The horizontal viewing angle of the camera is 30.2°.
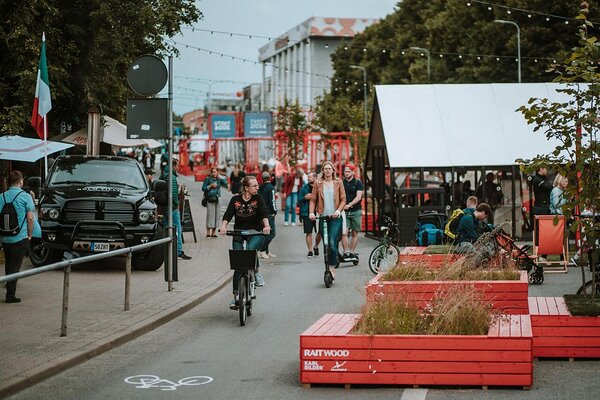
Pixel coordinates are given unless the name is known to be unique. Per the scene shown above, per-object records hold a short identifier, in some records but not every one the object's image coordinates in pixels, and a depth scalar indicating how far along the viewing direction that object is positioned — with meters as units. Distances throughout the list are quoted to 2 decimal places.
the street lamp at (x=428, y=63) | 59.70
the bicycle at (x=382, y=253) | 19.36
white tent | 28.02
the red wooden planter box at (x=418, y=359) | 8.89
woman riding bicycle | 14.30
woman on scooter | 18.42
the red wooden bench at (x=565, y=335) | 10.43
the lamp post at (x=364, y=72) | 81.03
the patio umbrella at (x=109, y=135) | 29.38
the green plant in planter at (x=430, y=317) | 9.29
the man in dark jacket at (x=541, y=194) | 25.69
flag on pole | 23.33
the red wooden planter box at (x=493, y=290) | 11.86
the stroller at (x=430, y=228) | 21.92
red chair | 20.23
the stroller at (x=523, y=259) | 17.52
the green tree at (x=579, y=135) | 11.30
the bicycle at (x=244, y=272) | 13.21
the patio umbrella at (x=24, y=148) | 22.67
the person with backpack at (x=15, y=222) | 14.49
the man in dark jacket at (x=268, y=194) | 24.08
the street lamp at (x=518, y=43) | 46.42
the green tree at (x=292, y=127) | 53.94
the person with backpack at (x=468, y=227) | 16.58
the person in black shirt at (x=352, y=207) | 21.44
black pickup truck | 18.92
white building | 136.75
